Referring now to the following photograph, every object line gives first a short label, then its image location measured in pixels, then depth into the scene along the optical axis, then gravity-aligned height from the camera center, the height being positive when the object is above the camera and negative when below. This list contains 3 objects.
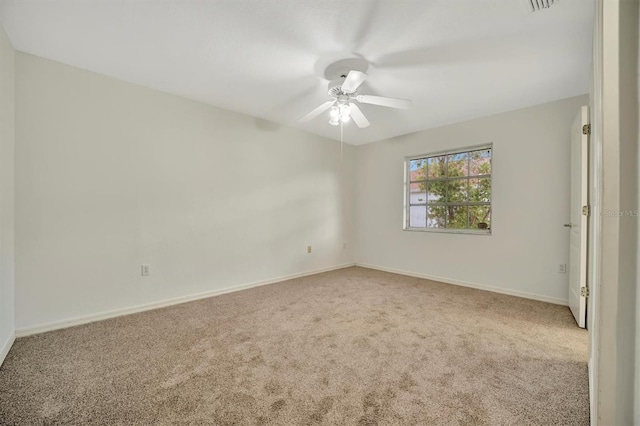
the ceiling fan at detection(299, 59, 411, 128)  2.27 +1.06
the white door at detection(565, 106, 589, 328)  2.31 -0.06
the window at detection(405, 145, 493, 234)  3.80 +0.30
